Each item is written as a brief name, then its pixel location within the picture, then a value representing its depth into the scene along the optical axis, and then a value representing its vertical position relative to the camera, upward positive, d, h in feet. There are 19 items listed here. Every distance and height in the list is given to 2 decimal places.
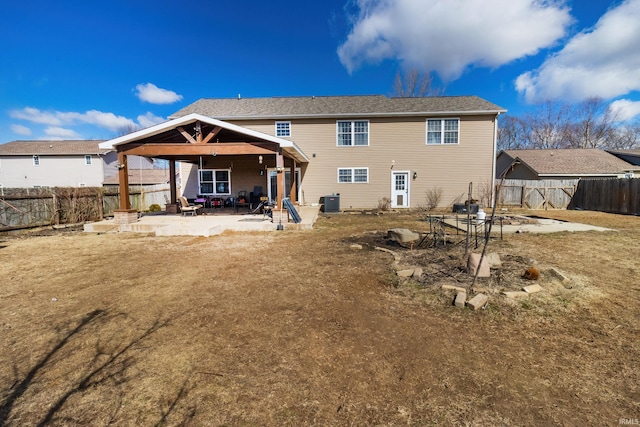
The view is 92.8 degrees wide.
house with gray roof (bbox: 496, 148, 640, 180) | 66.95 +5.84
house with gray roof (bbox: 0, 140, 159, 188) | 97.50 +10.51
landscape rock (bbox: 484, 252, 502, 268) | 16.78 -3.83
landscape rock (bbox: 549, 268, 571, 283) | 14.89 -4.29
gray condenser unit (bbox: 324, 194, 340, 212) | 52.75 -1.55
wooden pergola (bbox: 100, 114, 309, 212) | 33.32 +5.88
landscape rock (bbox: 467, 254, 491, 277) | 15.48 -3.85
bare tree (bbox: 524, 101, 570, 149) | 117.39 +22.41
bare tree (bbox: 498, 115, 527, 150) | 125.49 +24.41
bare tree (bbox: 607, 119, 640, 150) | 112.98 +18.44
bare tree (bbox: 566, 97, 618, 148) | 112.68 +20.62
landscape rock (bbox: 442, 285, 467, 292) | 13.64 -4.37
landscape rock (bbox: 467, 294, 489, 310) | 12.26 -4.47
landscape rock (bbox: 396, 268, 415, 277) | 16.29 -4.30
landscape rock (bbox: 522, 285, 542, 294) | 13.57 -4.42
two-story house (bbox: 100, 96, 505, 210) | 53.93 +6.98
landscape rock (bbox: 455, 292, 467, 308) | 12.46 -4.44
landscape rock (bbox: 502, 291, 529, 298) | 13.26 -4.51
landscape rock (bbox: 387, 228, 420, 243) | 23.53 -3.38
